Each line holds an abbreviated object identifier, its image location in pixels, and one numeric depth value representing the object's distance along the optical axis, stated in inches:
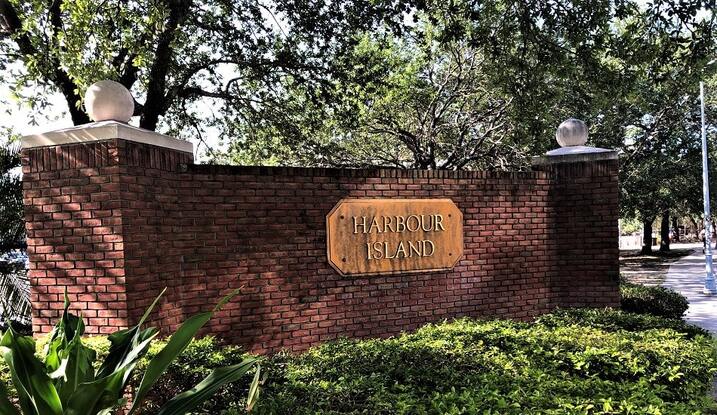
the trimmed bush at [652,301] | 314.0
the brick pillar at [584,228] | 272.7
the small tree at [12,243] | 234.5
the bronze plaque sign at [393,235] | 231.5
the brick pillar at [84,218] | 176.7
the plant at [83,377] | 80.1
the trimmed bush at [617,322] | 203.9
